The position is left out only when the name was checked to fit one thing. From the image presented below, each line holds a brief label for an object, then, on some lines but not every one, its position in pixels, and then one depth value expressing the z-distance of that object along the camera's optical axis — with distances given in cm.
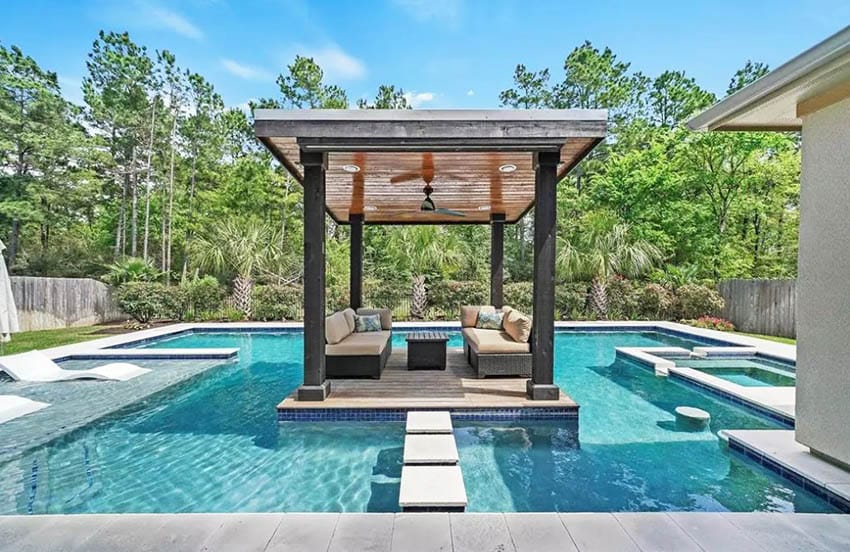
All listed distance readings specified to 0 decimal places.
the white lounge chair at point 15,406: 467
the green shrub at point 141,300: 1254
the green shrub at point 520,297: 1386
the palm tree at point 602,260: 1359
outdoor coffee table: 661
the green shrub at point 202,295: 1352
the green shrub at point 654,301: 1315
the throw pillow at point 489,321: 773
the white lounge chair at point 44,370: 642
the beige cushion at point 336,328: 606
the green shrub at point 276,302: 1352
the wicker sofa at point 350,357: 598
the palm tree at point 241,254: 1373
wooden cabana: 454
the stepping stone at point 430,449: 329
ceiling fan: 535
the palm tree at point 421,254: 1350
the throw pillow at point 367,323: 793
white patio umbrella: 609
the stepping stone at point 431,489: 269
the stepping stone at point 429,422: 394
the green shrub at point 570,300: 1371
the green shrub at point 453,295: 1374
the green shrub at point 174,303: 1312
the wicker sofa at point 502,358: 597
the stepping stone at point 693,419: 483
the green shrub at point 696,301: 1264
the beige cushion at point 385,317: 848
